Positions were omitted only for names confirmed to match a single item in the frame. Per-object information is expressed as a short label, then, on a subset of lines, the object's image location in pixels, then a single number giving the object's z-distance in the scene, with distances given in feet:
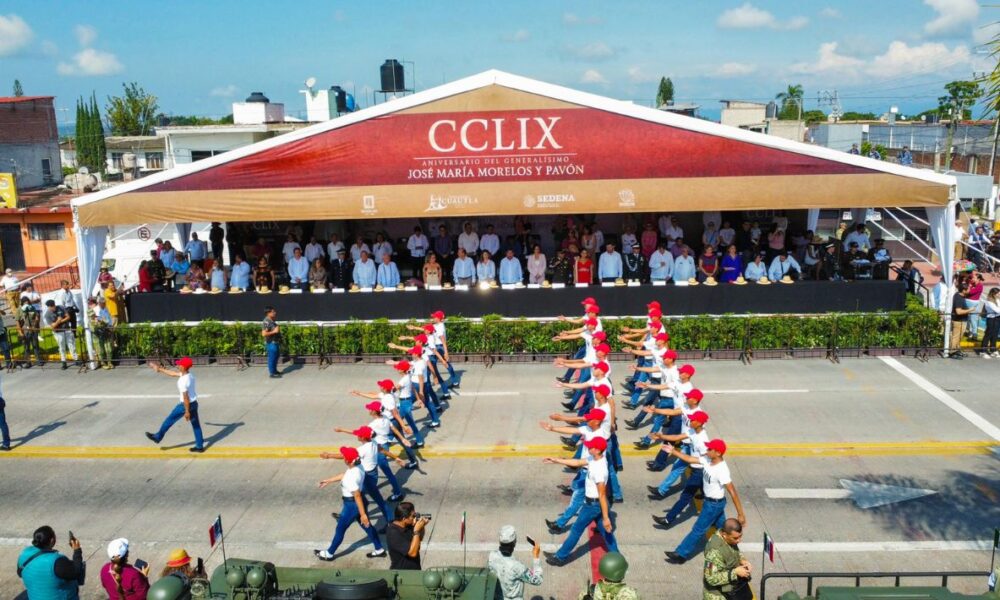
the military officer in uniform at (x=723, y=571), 25.40
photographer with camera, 28.12
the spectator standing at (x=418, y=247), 72.38
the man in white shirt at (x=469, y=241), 72.54
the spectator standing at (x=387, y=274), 67.15
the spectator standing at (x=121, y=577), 25.77
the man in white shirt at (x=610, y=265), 66.54
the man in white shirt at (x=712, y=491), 30.30
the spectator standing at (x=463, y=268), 67.26
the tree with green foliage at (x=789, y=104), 298.25
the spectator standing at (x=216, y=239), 77.56
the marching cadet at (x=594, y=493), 31.12
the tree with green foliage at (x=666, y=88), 363.39
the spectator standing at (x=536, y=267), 67.82
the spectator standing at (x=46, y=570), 26.50
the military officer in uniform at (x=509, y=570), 25.88
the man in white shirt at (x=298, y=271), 68.39
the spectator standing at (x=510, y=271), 66.54
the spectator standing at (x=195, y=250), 75.66
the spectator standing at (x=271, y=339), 58.08
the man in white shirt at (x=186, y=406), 43.62
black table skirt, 64.03
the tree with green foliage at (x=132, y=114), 224.33
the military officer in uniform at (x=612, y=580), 22.67
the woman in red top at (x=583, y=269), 66.28
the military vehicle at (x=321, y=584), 20.79
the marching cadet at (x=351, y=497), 32.32
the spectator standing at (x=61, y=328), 62.80
